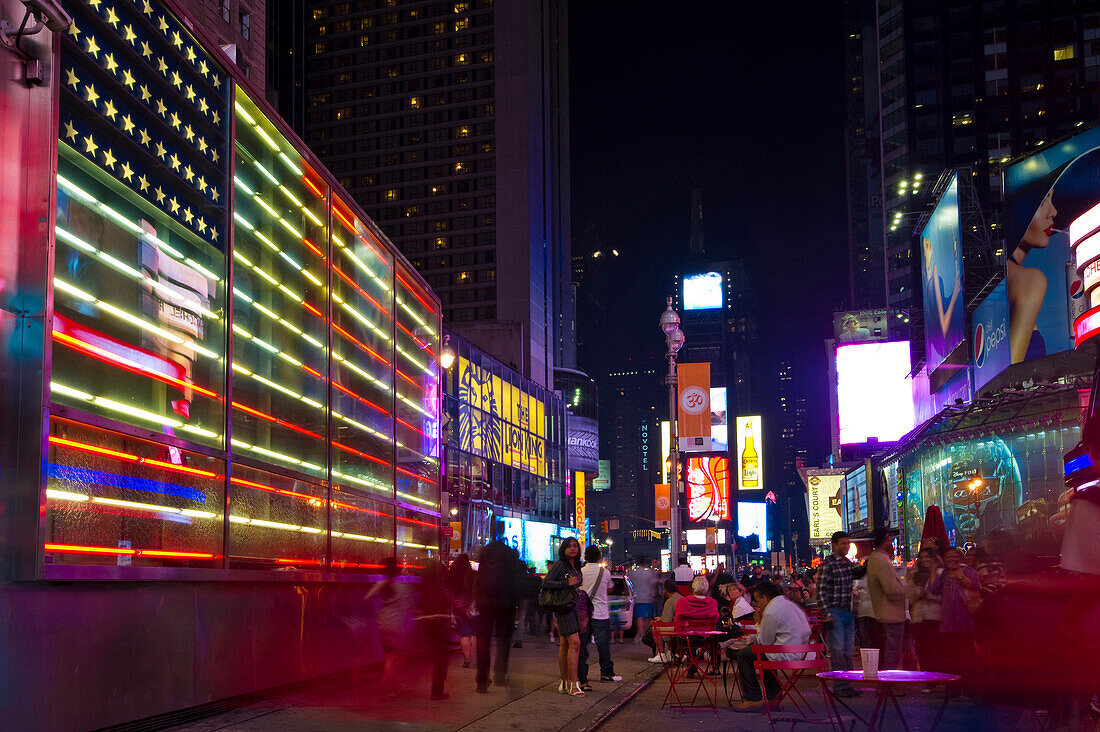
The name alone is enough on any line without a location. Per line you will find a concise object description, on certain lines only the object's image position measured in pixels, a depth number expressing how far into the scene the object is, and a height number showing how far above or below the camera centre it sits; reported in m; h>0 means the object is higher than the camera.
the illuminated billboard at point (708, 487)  42.44 +0.89
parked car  23.83 -2.09
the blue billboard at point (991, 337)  36.60 +5.95
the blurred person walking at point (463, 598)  16.81 -1.38
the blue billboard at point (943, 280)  42.06 +9.37
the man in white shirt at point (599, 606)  14.55 -1.31
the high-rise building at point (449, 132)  123.06 +44.41
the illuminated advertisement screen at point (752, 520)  101.44 -1.11
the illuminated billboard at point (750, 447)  89.26 +5.43
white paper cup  7.44 -1.07
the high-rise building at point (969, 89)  89.56 +37.06
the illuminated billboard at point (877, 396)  61.66 +6.32
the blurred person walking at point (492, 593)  12.83 -0.98
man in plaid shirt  13.29 -1.15
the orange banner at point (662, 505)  35.53 +0.13
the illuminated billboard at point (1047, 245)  33.91 +8.35
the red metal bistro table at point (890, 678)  7.16 -1.17
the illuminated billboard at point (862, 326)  82.69 +13.86
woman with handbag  12.78 -1.13
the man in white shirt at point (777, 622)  11.09 -1.16
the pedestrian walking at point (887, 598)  12.90 -1.09
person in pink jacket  15.12 -1.44
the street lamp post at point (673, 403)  26.70 +2.66
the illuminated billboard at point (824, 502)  83.12 +0.44
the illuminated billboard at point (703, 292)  107.88 +21.96
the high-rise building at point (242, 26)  34.59 +16.37
